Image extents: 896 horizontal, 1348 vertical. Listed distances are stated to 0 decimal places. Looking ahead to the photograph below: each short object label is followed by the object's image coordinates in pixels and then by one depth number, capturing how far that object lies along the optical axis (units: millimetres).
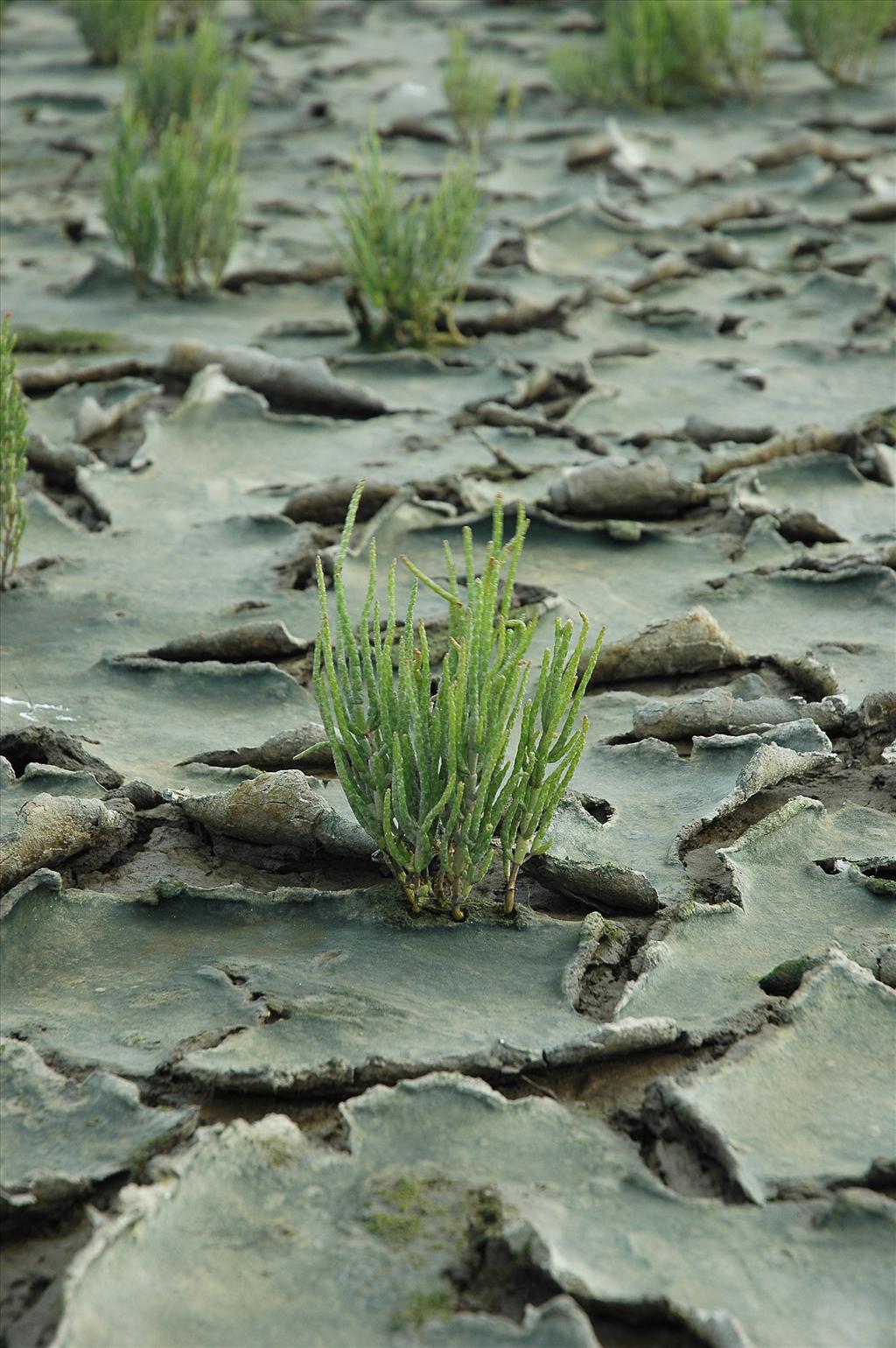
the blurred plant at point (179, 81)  12383
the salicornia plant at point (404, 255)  8844
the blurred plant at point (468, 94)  12945
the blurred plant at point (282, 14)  16562
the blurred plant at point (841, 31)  14086
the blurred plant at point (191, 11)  16562
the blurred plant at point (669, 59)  13680
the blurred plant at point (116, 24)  14750
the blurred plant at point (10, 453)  5902
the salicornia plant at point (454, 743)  3832
